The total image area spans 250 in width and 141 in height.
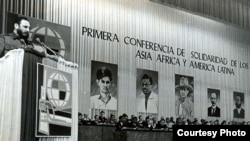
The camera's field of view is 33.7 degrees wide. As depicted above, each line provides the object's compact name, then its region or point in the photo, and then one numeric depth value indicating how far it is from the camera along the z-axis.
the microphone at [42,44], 11.07
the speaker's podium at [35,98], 6.33
